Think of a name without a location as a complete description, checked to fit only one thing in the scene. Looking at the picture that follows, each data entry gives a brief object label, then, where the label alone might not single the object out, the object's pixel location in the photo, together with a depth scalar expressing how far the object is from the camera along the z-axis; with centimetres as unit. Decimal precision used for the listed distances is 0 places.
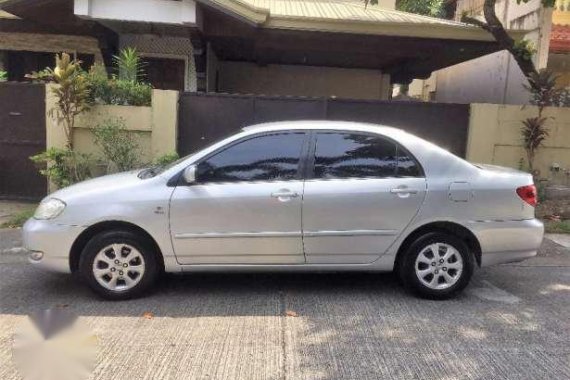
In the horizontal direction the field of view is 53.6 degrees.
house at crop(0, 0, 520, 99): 974
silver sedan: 487
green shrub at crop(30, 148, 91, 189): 832
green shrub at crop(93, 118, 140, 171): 852
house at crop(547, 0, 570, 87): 1310
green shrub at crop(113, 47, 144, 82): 884
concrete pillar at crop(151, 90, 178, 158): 870
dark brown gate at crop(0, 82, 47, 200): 888
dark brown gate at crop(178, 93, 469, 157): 882
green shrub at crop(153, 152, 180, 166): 799
